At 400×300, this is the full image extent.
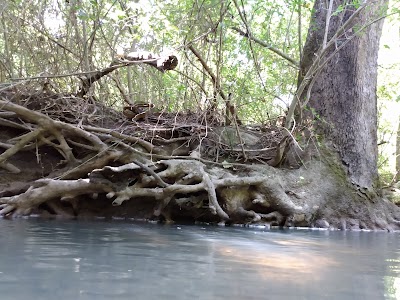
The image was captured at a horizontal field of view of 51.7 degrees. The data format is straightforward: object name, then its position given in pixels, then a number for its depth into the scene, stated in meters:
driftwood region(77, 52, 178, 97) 4.80
